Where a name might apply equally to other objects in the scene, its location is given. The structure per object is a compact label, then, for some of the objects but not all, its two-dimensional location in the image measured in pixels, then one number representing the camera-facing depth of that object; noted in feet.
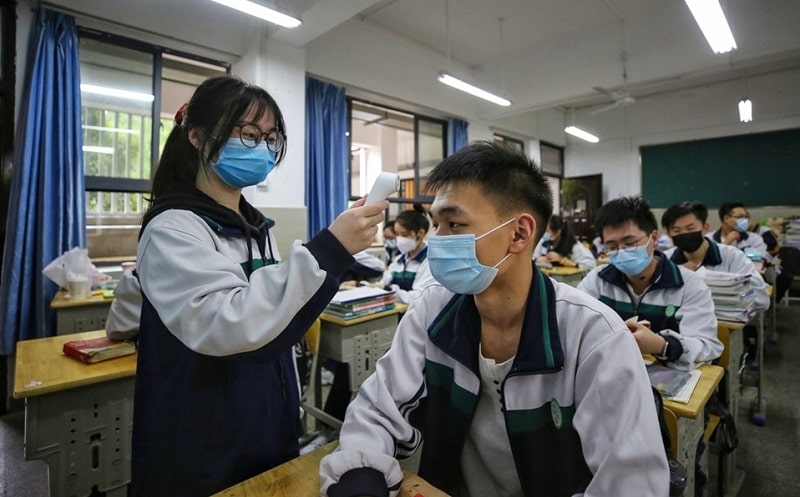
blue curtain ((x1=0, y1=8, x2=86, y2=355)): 10.00
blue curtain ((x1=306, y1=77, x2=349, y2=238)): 15.57
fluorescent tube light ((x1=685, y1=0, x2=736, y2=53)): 10.32
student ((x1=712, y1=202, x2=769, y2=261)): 14.06
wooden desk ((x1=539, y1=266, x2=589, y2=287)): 13.88
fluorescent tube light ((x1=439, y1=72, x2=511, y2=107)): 15.31
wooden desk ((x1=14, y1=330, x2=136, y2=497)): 4.48
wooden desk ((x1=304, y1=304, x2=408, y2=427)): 7.88
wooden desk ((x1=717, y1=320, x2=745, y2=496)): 5.98
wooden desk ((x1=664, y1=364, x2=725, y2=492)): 3.80
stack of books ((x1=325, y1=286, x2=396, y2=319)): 7.97
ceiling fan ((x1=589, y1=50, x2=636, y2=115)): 17.74
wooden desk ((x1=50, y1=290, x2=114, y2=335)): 9.08
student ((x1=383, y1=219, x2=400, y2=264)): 16.95
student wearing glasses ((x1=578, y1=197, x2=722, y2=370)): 5.29
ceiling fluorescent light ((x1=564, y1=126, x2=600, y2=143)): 23.39
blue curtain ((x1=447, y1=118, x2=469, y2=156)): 21.33
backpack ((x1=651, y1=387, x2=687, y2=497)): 2.78
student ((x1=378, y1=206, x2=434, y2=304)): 11.21
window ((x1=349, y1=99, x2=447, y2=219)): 20.20
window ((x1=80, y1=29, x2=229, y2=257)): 11.77
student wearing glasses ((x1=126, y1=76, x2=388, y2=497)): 2.31
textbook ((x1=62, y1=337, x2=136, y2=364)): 5.20
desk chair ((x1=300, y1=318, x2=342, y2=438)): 6.92
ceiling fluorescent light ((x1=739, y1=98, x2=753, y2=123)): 19.33
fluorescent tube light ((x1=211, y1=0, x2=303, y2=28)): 9.86
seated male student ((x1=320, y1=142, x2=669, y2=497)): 2.48
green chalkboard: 22.43
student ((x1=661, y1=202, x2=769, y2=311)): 8.29
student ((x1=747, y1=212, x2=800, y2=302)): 15.38
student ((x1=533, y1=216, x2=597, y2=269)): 15.64
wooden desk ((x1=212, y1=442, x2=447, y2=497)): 2.60
